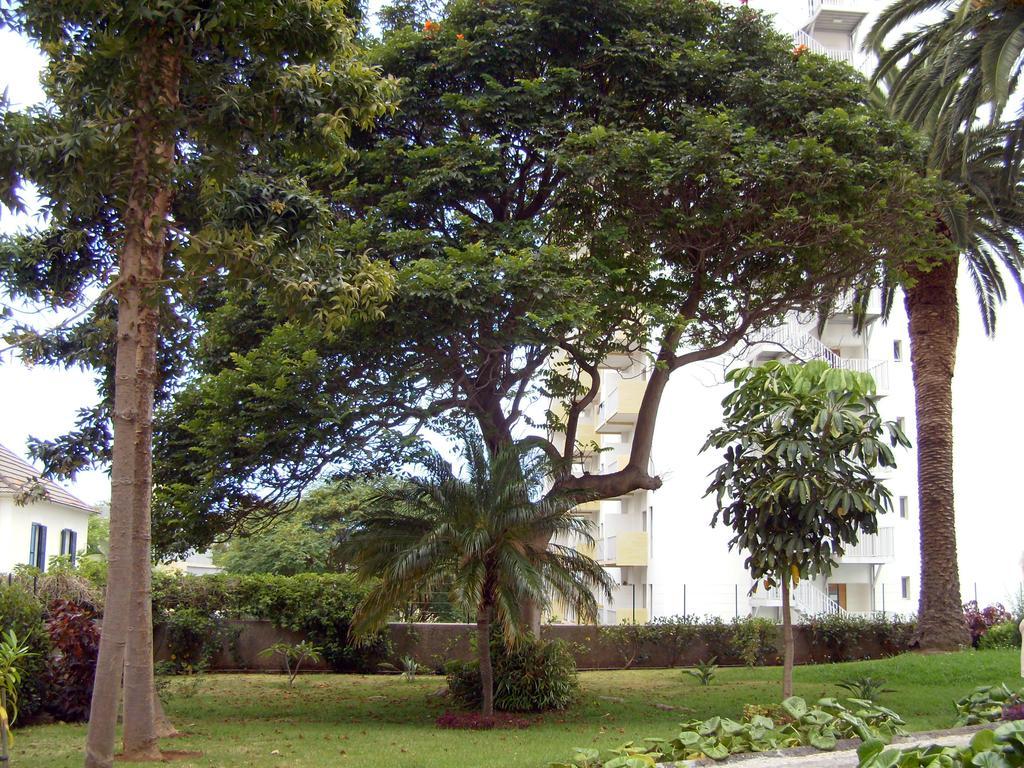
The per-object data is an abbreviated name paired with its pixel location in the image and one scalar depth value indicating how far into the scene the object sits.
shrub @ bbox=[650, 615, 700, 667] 23.80
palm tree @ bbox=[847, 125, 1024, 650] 20.16
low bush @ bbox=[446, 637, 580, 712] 15.80
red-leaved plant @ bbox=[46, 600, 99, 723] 14.71
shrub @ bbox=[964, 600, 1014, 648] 23.28
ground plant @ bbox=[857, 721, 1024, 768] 7.33
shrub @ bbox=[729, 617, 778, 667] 23.38
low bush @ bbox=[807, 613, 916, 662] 24.33
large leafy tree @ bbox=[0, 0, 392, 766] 9.02
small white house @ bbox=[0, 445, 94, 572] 24.75
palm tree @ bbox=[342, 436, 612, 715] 14.07
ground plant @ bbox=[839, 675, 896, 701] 15.48
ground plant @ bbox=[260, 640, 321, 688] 19.84
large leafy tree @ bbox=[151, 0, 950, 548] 14.18
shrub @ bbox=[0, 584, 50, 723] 14.03
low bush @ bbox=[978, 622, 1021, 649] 22.33
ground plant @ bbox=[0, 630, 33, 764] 8.65
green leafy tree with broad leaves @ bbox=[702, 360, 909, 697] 13.70
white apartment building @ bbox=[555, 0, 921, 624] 30.14
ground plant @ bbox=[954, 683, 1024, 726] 12.13
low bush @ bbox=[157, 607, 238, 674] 20.25
